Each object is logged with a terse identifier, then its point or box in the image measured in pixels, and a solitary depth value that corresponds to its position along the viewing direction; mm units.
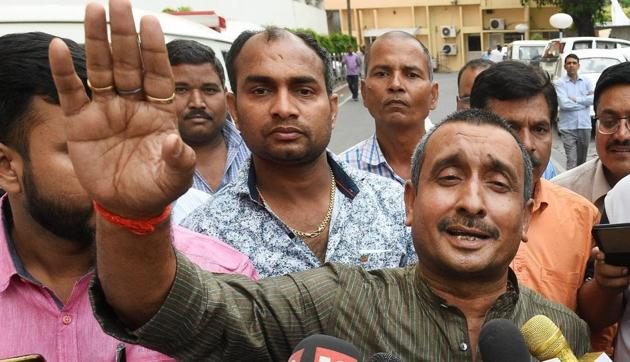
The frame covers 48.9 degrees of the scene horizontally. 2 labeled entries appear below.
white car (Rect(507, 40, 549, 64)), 21422
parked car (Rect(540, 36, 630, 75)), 17719
